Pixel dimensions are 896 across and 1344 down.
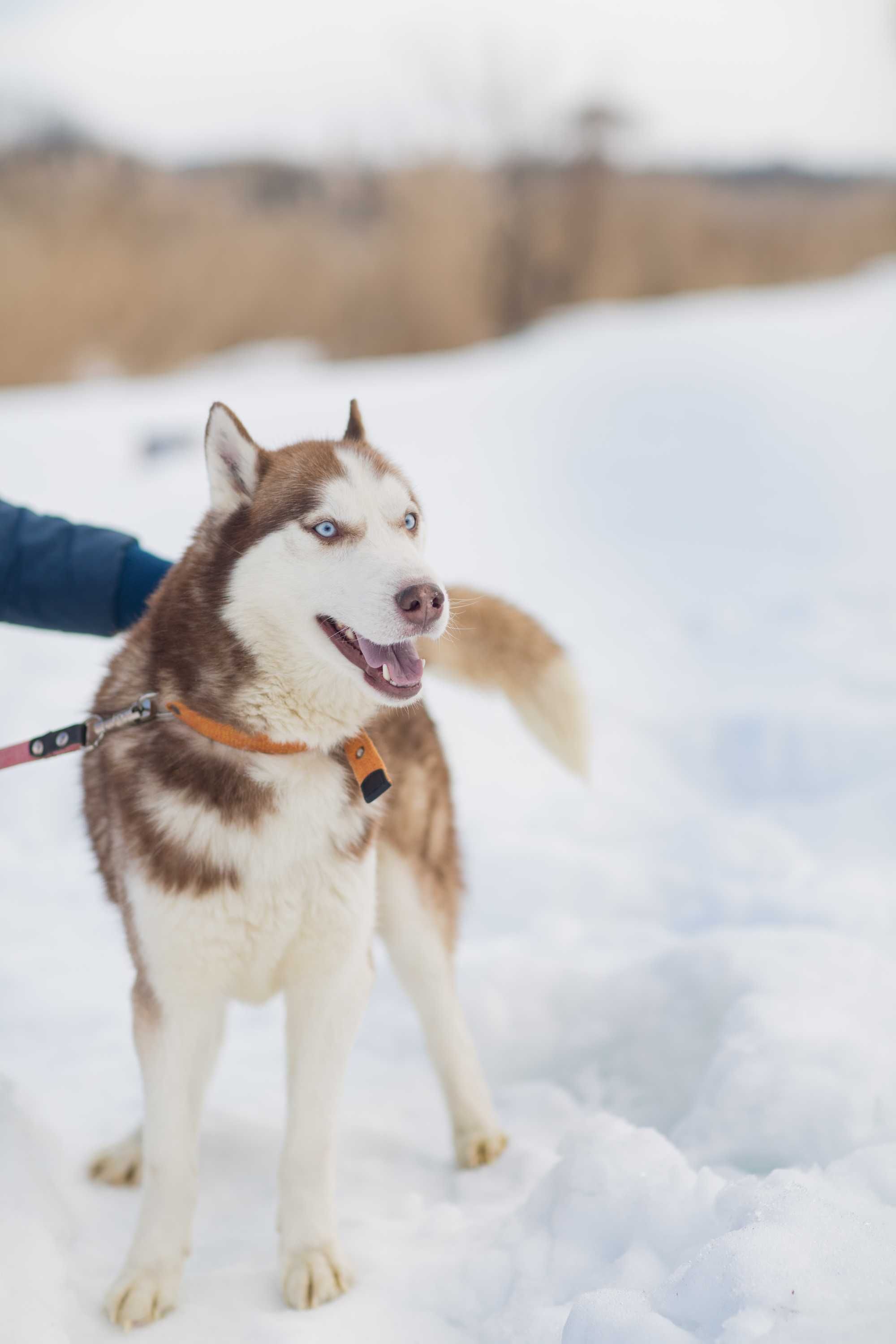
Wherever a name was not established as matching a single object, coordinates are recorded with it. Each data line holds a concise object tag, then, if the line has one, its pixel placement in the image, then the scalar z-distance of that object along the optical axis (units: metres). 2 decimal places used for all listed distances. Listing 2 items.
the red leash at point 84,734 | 1.74
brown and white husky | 1.65
